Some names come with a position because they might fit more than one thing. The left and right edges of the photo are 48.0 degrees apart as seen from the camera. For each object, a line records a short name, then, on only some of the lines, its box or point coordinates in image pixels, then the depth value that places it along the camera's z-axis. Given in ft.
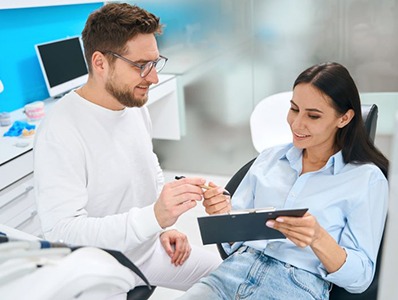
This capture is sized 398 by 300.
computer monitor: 9.29
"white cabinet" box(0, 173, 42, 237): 6.67
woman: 4.19
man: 4.19
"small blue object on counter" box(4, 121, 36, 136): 7.68
